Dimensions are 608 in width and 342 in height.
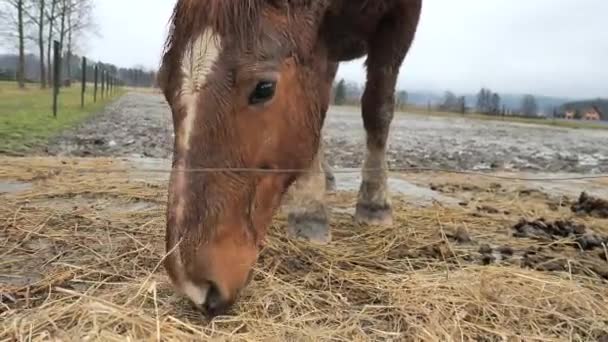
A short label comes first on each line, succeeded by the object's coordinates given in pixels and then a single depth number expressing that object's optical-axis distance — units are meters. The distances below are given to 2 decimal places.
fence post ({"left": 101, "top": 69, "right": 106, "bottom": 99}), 27.91
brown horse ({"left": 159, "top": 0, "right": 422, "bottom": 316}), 1.89
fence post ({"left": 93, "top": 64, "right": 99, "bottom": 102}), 23.40
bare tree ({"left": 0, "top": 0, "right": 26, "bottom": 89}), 31.77
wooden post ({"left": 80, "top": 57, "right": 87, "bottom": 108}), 17.91
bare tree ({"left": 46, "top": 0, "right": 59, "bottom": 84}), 35.09
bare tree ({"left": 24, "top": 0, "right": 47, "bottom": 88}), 33.94
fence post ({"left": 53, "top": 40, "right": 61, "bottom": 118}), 13.22
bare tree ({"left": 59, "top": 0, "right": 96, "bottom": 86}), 36.84
